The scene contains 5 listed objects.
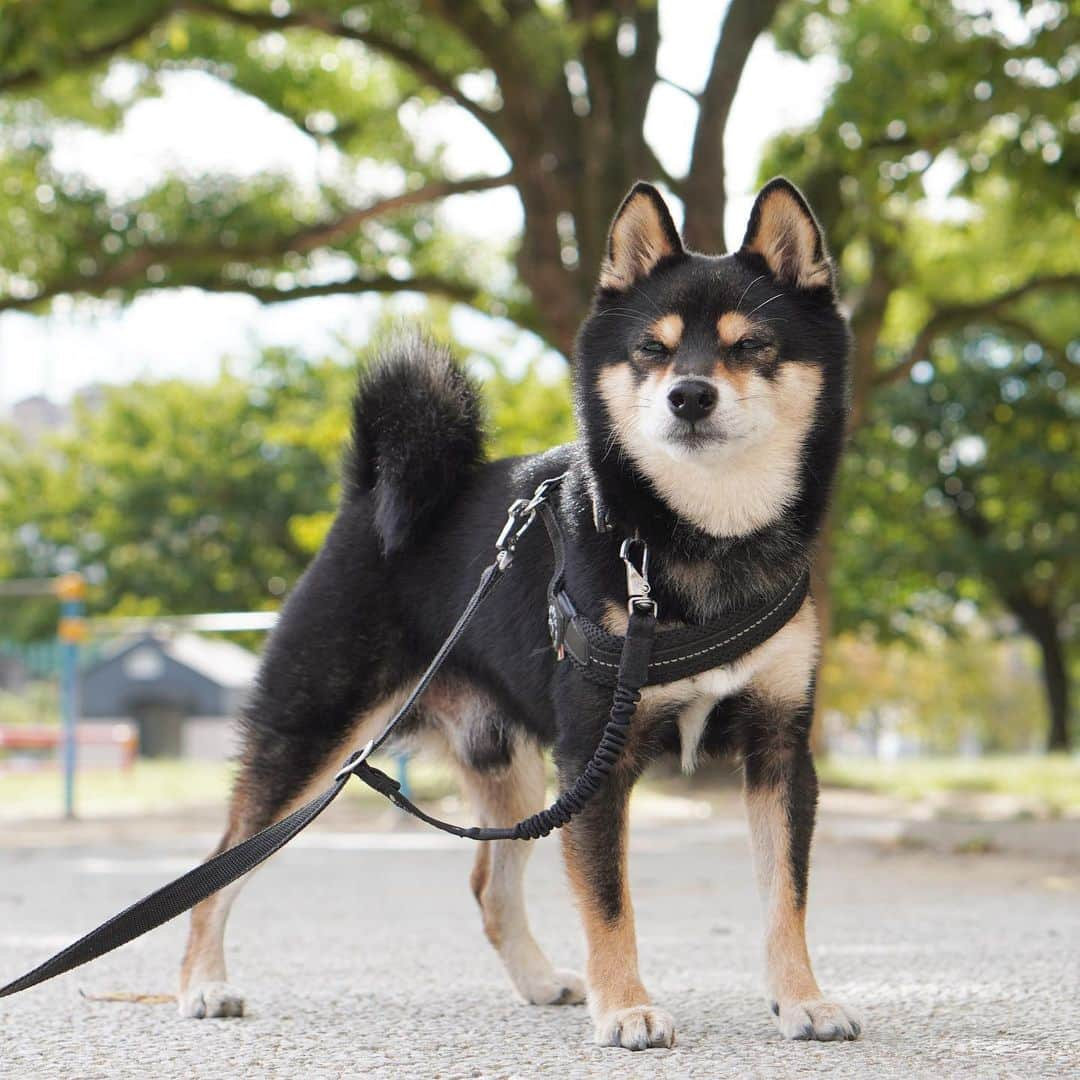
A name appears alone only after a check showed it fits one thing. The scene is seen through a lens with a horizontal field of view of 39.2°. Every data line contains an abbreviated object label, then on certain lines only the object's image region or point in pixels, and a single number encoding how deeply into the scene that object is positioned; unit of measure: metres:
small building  44.84
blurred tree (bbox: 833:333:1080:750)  24.47
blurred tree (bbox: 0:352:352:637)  33.28
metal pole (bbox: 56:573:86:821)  13.34
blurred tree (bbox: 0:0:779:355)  12.71
